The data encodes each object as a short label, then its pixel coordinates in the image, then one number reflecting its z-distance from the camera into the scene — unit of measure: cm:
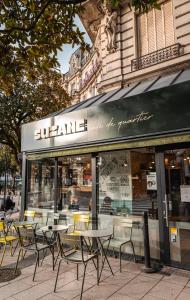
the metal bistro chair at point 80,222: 716
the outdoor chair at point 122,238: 620
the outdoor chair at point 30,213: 864
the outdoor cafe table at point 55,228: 608
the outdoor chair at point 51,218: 838
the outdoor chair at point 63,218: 816
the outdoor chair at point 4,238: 617
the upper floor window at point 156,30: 937
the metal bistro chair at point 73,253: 452
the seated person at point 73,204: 816
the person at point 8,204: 1348
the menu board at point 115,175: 724
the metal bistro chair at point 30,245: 546
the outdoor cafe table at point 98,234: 525
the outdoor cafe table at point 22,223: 675
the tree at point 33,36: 475
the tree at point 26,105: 1534
